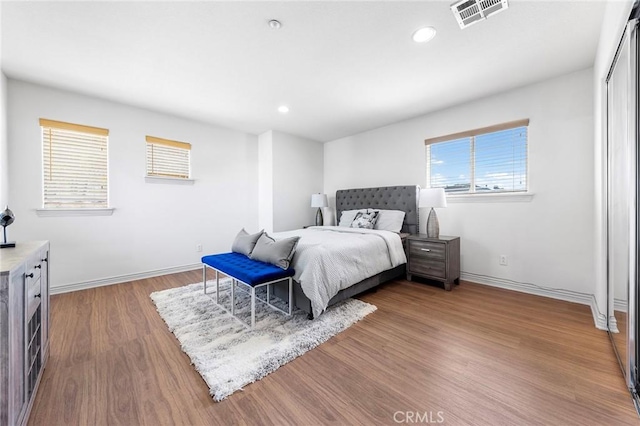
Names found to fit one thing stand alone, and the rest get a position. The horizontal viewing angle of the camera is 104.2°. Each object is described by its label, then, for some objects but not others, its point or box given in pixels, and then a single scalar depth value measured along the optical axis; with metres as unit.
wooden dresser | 0.99
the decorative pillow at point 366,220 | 3.90
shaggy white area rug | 1.62
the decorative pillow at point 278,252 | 2.36
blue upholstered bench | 2.14
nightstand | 3.09
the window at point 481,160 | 3.06
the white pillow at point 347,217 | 4.29
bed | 2.48
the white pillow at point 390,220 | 3.77
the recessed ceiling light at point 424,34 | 2.02
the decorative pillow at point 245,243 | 2.76
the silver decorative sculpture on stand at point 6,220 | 1.53
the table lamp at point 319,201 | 4.89
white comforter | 2.30
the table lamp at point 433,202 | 3.25
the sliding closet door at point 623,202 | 1.40
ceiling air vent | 1.75
